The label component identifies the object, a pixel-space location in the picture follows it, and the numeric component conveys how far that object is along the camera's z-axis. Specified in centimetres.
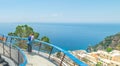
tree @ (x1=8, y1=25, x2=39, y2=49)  1365
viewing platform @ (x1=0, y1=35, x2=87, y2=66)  357
